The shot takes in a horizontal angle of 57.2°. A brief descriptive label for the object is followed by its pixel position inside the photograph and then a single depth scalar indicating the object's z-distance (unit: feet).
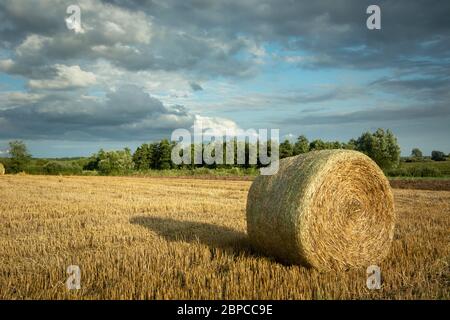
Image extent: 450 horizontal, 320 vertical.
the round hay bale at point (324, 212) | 21.66
